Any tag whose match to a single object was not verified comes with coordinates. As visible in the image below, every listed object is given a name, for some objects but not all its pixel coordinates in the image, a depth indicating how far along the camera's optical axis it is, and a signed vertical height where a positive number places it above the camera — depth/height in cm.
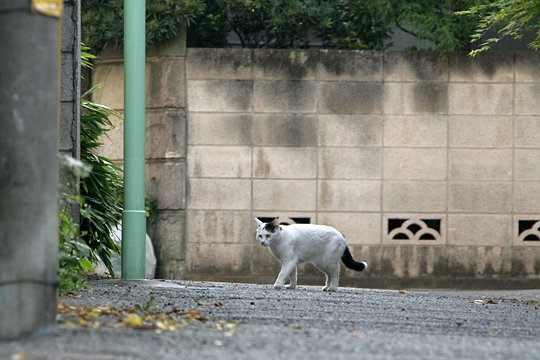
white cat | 2106 -87
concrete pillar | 1139 -14
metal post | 2092 -3
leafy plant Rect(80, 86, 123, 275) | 2137 -44
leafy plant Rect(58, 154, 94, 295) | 1580 -74
